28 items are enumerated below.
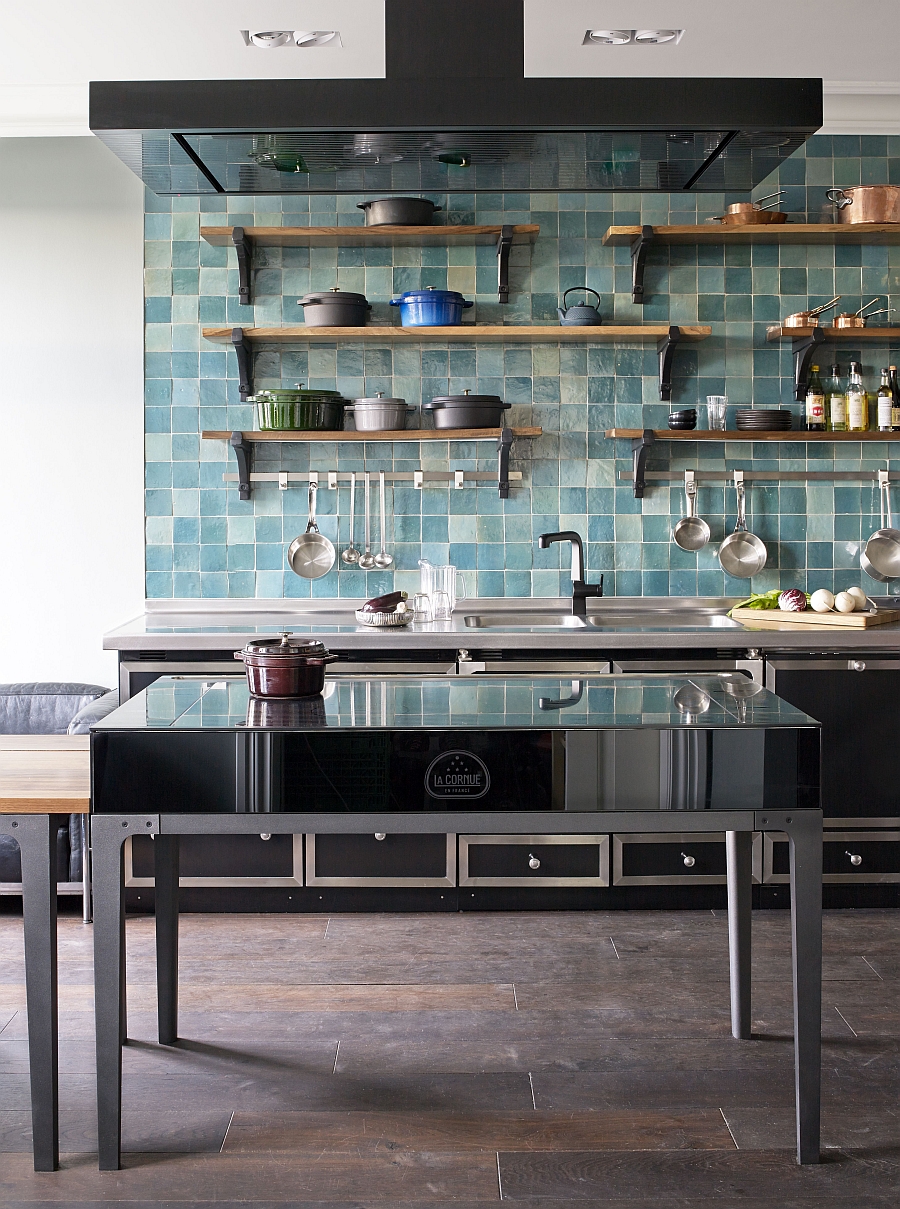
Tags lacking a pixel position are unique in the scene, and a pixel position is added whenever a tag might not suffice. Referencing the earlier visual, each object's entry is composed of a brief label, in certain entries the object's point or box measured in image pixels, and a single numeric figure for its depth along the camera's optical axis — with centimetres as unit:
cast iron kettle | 390
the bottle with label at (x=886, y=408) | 400
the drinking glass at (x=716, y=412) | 404
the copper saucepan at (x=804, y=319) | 395
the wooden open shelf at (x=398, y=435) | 389
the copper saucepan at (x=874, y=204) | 388
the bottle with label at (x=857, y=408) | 402
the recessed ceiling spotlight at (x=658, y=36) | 336
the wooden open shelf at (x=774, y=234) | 388
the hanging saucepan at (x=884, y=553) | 413
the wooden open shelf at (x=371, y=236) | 388
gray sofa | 388
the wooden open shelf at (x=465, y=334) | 387
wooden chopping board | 352
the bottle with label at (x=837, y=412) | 405
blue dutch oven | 387
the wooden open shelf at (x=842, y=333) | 393
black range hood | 201
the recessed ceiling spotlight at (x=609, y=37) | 336
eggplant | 361
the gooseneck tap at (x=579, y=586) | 393
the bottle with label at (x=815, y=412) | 400
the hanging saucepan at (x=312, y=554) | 414
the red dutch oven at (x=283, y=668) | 220
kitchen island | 195
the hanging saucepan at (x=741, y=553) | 415
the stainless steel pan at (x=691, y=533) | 415
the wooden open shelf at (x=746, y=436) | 393
